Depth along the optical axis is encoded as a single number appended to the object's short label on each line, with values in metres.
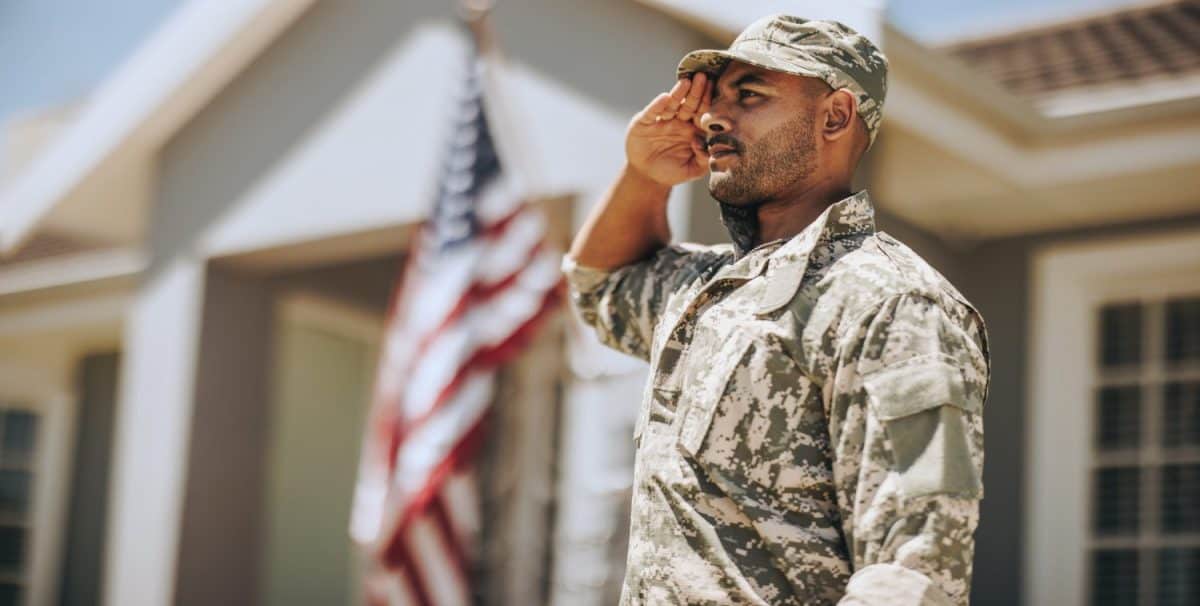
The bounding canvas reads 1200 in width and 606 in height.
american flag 5.84
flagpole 6.18
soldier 1.95
